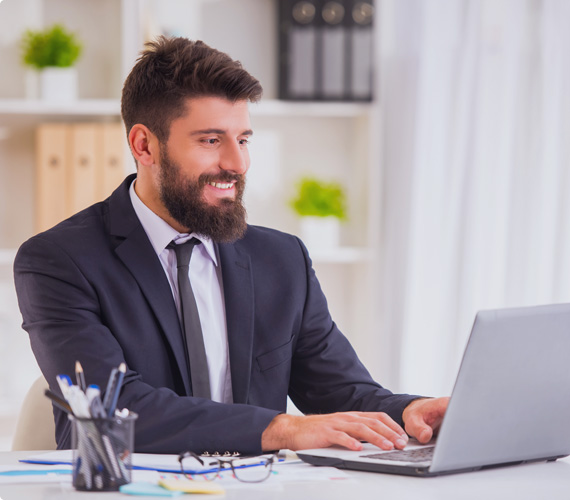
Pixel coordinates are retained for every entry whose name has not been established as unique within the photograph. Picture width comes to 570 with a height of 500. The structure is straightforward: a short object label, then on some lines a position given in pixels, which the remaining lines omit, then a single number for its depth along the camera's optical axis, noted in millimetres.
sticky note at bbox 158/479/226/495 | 3011
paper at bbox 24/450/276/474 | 3135
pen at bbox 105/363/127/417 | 3028
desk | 3009
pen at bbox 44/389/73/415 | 3013
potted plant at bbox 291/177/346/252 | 4879
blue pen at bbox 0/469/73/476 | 3107
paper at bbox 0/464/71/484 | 3077
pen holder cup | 3004
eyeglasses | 3100
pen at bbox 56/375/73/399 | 3023
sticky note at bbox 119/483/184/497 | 2996
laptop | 3052
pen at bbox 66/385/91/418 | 3006
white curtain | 4352
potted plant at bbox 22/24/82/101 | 4766
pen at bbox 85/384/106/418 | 3012
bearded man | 3440
